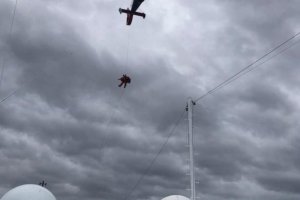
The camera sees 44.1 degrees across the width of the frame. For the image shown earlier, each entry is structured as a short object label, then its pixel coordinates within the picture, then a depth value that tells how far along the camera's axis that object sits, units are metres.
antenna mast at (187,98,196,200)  28.06
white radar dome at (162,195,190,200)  33.03
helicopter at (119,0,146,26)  36.69
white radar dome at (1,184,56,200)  34.82
